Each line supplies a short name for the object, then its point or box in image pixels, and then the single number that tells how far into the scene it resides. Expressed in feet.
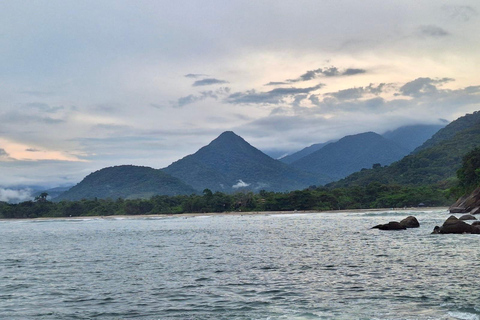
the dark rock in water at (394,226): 248.93
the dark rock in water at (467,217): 279.04
